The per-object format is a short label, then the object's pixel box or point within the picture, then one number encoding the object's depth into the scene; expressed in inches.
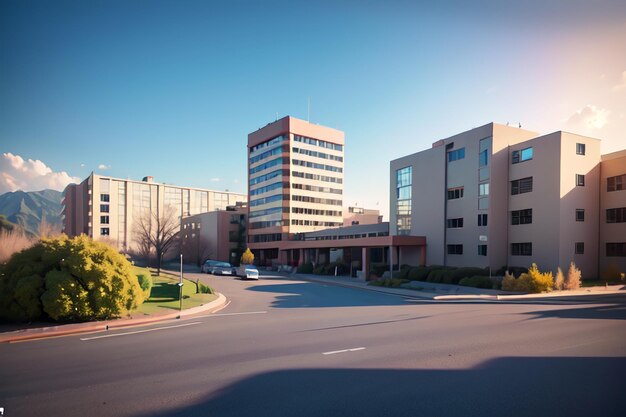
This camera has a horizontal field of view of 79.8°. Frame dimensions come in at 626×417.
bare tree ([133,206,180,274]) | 1579.7
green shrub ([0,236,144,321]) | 506.6
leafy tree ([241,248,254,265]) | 2230.6
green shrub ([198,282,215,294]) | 928.9
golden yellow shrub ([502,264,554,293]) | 966.4
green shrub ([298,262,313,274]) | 1883.6
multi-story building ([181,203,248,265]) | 2817.4
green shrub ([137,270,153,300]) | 683.9
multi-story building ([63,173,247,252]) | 3147.1
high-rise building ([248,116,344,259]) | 2677.2
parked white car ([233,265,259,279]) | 1483.8
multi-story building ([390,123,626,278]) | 1174.9
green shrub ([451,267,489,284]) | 1170.8
